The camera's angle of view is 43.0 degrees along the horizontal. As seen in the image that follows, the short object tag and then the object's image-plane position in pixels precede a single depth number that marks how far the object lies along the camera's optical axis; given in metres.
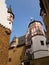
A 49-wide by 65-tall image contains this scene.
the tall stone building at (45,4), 4.47
